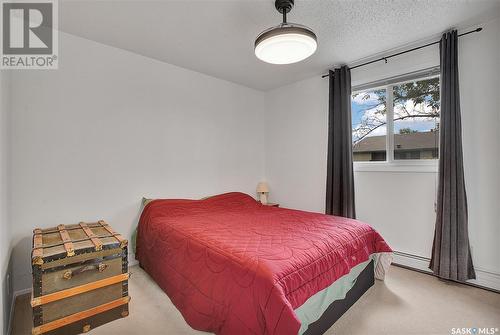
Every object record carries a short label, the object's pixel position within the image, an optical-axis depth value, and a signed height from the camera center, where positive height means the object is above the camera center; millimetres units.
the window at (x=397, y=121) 2689 +589
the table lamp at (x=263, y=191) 3977 -370
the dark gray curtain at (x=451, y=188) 2248 -194
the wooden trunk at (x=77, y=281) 1540 -782
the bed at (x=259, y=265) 1309 -662
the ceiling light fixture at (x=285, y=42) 1618 +893
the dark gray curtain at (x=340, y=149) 3016 +260
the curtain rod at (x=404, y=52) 2254 +1315
